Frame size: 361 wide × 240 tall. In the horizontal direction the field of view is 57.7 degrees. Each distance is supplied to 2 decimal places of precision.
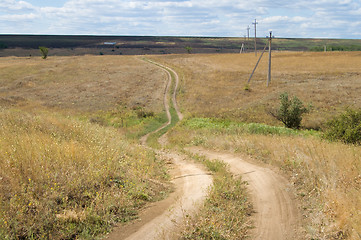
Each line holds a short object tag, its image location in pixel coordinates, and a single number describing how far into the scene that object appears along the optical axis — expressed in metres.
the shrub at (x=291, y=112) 28.34
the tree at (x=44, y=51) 95.40
